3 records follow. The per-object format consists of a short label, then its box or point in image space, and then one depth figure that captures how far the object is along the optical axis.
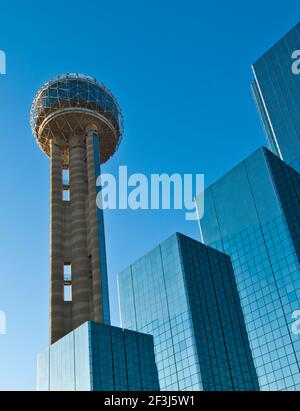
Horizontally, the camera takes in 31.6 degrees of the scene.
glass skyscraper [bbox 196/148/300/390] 139.75
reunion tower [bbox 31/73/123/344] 130.50
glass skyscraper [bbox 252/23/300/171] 192.69
